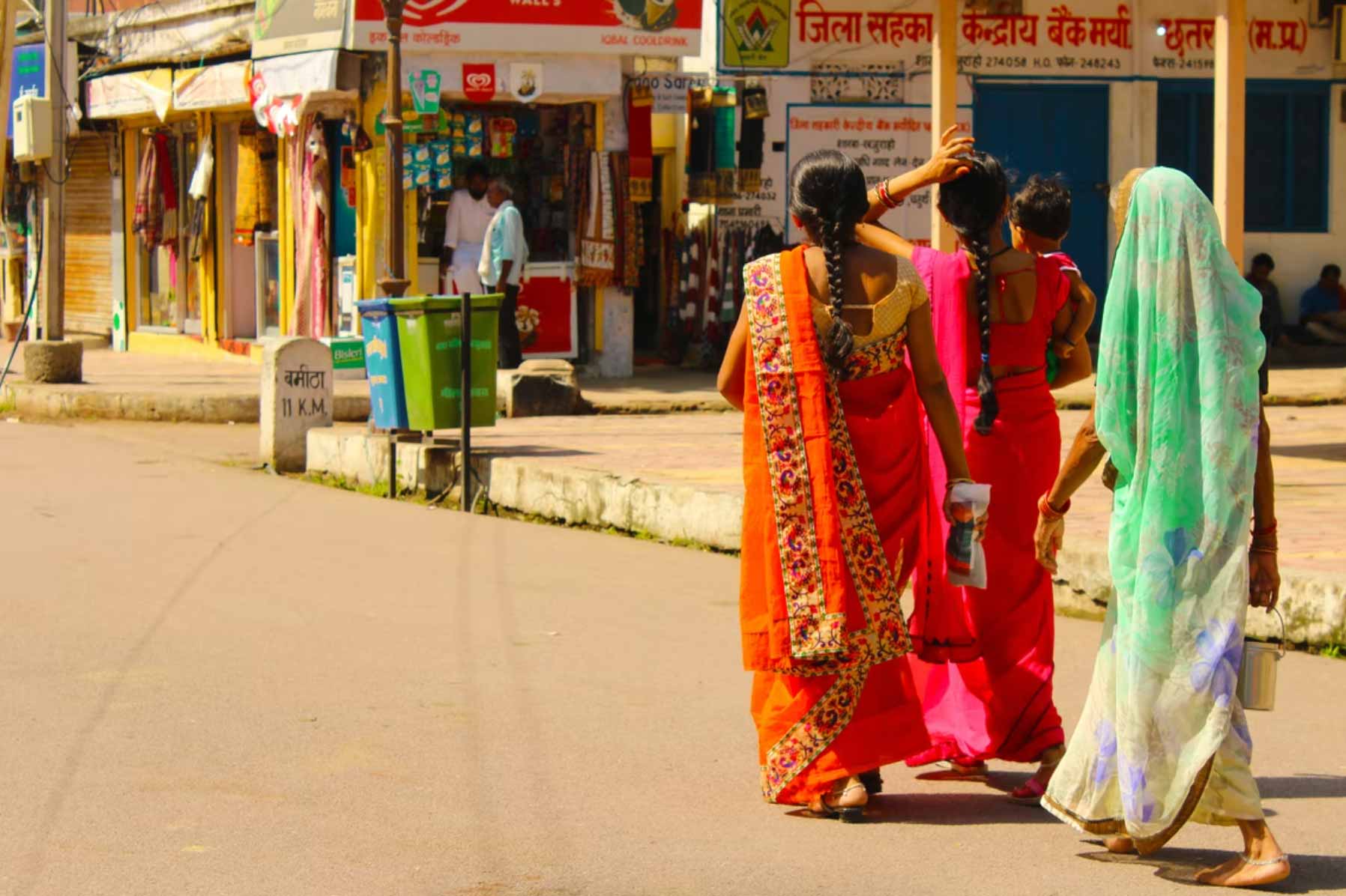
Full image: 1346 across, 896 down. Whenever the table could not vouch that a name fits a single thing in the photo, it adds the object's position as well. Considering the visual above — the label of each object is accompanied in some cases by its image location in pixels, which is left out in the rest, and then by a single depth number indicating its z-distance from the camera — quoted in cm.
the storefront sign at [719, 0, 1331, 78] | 1934
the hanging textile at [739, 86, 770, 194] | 1888
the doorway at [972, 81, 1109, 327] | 1964
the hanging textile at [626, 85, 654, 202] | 1819
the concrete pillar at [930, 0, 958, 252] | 1434
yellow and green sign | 1895
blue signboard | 2164
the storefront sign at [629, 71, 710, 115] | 1827
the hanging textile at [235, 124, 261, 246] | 1998
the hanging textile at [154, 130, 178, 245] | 2192
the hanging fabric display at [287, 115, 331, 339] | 1827
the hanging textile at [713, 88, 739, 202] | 1877
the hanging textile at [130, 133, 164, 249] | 2197
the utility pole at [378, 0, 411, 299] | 1312
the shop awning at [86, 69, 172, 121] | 2072
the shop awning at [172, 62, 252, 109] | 1920
